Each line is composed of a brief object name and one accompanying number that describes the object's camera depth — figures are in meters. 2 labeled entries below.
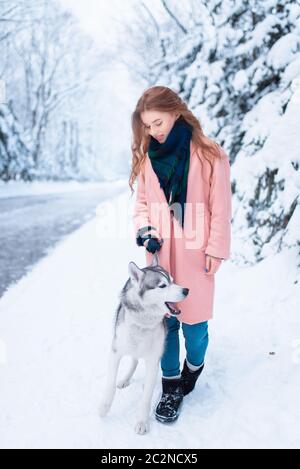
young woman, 2.27
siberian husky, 2.30
